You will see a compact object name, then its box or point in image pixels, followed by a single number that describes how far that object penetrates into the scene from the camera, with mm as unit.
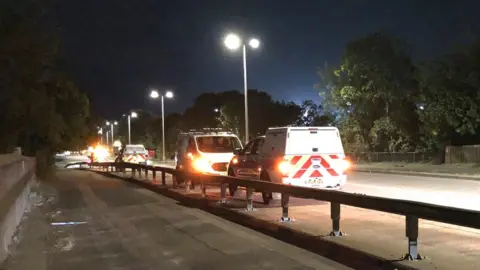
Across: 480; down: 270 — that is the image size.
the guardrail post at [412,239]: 8211
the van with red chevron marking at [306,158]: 15484
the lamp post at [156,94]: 47688
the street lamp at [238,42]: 27391
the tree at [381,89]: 44312
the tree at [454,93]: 35344
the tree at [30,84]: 27844
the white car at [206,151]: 21203
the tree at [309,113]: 66900
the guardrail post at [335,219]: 10398
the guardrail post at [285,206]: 12430
